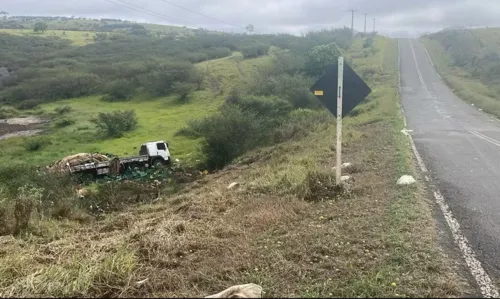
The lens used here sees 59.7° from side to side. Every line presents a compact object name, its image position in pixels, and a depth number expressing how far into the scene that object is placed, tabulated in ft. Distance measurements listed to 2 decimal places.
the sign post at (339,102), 27.48
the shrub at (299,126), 75.06
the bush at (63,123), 142.17
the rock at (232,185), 38.06
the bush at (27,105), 184.55
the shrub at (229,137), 84.84
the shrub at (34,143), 110.28
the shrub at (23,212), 27.43
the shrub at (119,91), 190.49
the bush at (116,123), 125.70
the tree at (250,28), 568.32
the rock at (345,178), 31.11
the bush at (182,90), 177.88
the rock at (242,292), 13.80
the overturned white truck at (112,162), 76.38
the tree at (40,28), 410.25
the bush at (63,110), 165.58
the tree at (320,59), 155.74
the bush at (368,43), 264.74
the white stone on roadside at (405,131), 57.57
